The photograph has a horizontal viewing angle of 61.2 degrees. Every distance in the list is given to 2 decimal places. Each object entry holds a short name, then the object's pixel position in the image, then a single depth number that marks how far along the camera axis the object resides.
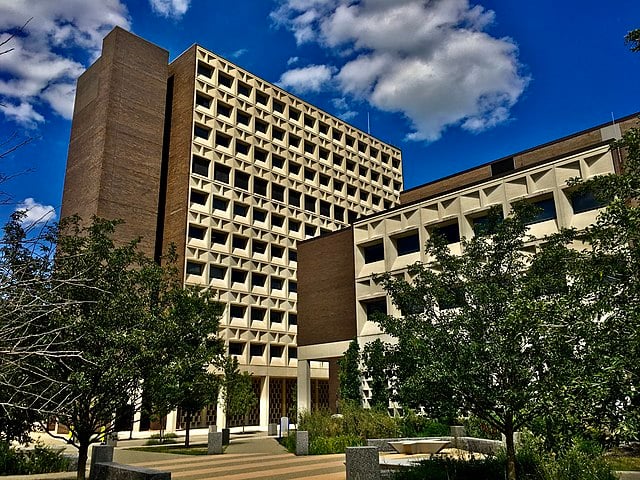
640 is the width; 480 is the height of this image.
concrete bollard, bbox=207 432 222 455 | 22.11
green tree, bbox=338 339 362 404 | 28.91
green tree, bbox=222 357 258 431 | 34.78
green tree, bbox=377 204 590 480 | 9.67
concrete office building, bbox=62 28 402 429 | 45.88
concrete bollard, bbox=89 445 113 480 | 13.38
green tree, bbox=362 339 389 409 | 13.12
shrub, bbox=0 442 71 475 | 15.11
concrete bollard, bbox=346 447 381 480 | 11.11
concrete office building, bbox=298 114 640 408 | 25.77
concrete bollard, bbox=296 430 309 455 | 20.05
